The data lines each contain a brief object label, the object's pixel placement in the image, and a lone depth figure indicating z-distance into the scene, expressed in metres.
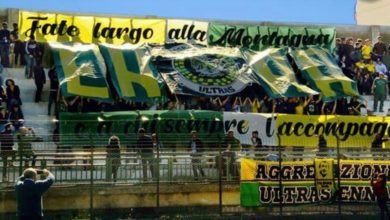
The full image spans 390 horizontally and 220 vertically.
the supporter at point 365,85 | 28.00
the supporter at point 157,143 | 16.86
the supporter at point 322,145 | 17.89
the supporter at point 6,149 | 15.34
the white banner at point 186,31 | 26.91
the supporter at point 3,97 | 21.80
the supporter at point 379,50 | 29.03
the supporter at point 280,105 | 25.22
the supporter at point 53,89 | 23.27
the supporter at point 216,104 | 24.47
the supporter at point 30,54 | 23.75
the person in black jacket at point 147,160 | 16.55
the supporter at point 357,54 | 28.33
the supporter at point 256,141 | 19.69
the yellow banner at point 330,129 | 23.48
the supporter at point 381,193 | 17.36
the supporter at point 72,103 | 22.88
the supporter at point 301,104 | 25.06
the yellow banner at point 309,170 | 17.12
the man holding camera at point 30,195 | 11.54
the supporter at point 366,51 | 28.54
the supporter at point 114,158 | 16.27
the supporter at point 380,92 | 27.38
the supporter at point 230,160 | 17.00
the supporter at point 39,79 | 23.38
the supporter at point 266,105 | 25.28
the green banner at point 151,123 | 20.14
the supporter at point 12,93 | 21.92
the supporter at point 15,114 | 21.33
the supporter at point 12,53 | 23.95
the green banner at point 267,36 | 27.62
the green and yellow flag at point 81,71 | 22.97
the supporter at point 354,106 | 26.35
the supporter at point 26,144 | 15.51
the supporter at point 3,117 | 19.60
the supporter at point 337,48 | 28.39
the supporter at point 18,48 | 23.81
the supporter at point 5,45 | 23.75
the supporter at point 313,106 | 25.33
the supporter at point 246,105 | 25.00
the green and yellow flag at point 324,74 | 26.58
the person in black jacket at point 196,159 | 17.00
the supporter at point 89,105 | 23.03
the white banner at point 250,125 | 23.16
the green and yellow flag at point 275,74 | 25.59
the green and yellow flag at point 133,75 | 23.92
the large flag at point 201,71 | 24.52
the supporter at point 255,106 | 25.11
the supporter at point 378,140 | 21.70
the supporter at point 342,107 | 26.40
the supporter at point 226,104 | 24.56
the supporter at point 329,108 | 26.00
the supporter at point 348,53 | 28.24
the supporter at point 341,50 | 28.52
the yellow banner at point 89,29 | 24.41
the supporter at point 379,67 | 28.64
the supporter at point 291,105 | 25.16
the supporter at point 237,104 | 24.78
